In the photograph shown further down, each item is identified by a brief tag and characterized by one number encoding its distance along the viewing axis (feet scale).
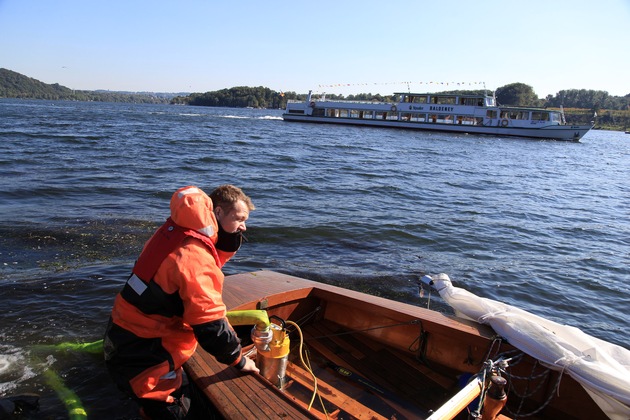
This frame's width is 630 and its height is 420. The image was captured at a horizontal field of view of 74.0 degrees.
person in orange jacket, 7.55
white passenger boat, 179.11
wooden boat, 9.99
